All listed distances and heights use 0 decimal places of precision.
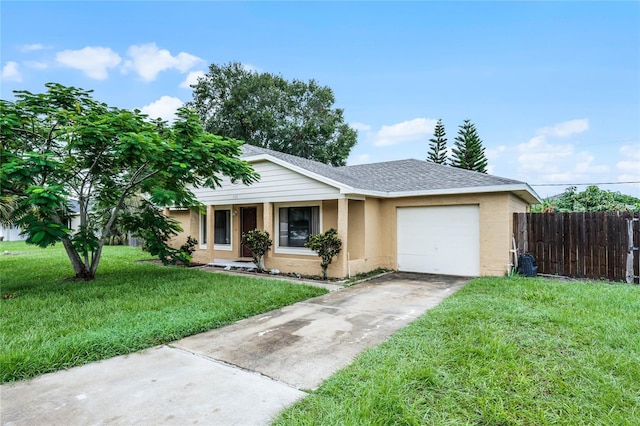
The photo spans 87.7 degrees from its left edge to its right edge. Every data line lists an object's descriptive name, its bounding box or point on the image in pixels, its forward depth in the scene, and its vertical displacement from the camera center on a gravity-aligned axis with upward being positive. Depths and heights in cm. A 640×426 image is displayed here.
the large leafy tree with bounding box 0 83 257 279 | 643 +132
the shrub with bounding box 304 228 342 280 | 920 -72
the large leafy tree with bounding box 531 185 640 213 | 1878 +108
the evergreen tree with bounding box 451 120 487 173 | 2892 +610
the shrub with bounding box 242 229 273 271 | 1045 -73
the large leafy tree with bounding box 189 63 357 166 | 2812 +936
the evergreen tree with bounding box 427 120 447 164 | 3052 +689
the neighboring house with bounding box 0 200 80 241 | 3011 -125
